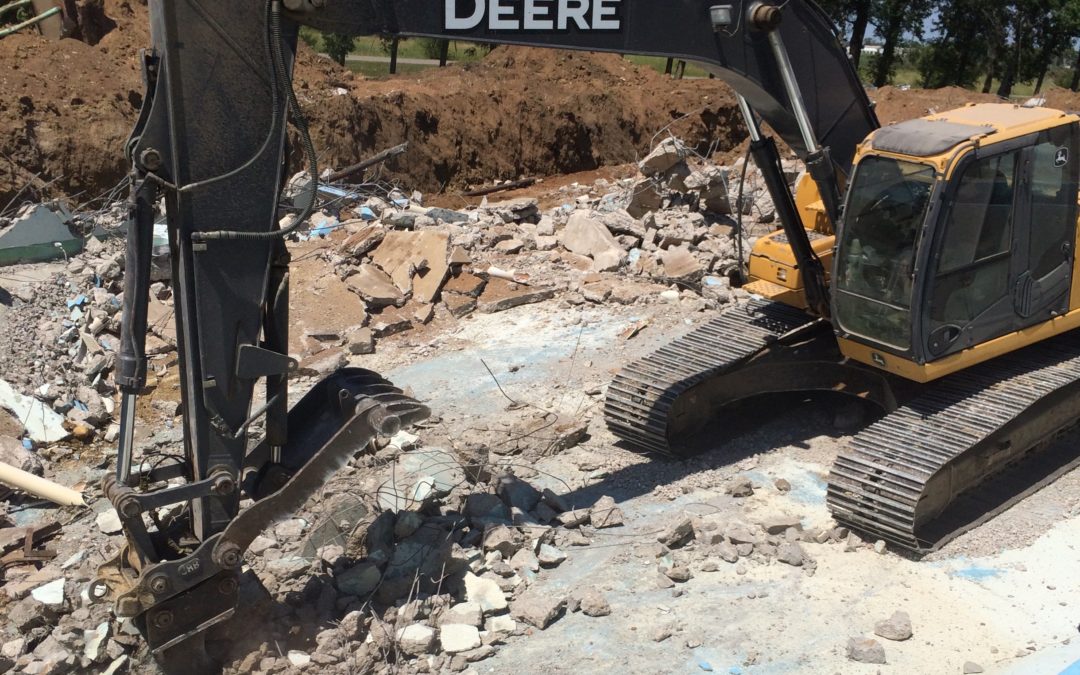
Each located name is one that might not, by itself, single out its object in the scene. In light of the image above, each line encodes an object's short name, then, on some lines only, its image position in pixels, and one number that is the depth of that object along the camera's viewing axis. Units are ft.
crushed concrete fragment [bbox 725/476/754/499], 21.97
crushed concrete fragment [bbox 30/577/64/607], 18.01
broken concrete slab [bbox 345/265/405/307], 33.94
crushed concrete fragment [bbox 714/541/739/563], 19.40
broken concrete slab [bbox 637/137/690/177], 39.75
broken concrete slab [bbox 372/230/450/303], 34.55
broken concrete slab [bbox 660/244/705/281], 34.60
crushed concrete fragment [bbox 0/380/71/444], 26.35
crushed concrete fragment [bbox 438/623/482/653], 16.97
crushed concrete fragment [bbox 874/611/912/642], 17.29
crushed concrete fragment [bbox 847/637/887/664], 16.70
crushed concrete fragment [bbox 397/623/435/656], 16.83
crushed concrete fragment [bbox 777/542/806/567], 19.38
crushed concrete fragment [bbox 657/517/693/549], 19.62
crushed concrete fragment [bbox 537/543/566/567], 19.34
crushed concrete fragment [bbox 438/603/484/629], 17.49
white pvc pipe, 21.62
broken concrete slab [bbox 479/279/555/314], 33.86
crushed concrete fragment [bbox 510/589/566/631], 17.52
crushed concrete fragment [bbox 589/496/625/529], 20.81
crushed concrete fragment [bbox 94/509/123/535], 20.90
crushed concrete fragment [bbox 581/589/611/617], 17.85
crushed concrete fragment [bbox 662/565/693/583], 18.80
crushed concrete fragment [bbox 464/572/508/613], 17.89
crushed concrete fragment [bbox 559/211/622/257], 36.99
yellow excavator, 20.01
